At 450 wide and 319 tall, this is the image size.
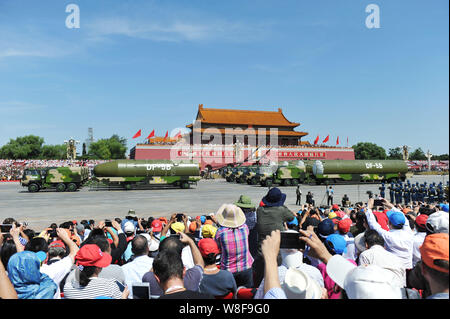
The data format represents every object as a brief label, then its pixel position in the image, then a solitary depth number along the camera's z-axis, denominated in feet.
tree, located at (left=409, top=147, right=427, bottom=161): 285.84
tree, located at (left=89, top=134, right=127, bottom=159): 289.33
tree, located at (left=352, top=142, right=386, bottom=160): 281.95
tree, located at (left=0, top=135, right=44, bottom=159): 244.83
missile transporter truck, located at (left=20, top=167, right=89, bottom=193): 88.52
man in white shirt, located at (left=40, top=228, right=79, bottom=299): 11.23
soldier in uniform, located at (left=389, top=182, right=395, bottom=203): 61.19
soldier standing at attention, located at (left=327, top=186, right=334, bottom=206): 59.26
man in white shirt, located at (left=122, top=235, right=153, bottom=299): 12.38
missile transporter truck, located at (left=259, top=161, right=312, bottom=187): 106.63
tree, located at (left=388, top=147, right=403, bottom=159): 292.45
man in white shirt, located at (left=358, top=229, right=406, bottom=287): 10.51
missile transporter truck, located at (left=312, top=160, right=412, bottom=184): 108.88
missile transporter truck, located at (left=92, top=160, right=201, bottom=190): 93.81
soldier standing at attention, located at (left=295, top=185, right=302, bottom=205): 61.75
